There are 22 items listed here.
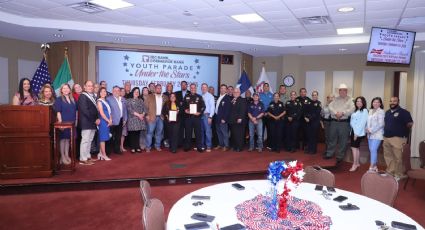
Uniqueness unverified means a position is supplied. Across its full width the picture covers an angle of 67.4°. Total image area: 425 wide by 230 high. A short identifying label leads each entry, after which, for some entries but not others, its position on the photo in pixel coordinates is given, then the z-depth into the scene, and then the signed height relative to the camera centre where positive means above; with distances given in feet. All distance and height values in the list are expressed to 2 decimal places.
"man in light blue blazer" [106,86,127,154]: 21.49 -1.33
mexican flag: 25.80 +1.50
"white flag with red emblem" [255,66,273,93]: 34.47 +2.08
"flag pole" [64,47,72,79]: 26.26 +3.41
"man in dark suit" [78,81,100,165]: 19.24 -1.40
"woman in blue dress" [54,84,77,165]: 18.19 -1.01
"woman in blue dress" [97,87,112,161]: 20.32 -1.34
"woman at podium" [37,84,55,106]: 17.88 -0.06
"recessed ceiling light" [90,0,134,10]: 18.11 +5.38
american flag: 23.53 +1.25
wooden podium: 16.24 -2.40
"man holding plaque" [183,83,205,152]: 24.27 -1.23
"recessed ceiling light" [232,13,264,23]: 20.56 +5.40
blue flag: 32.60 +1.61
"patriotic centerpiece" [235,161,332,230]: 7.72 -2.99
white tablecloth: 7.96 -3.03
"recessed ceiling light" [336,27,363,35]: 23.62 +5.35
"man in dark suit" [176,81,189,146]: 24.98 -0.23
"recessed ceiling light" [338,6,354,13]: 18.12 +5.28
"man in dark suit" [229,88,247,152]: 24.70 -1.50
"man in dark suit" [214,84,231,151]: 25.09 -1.56
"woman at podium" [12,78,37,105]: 17.37 -0.02
